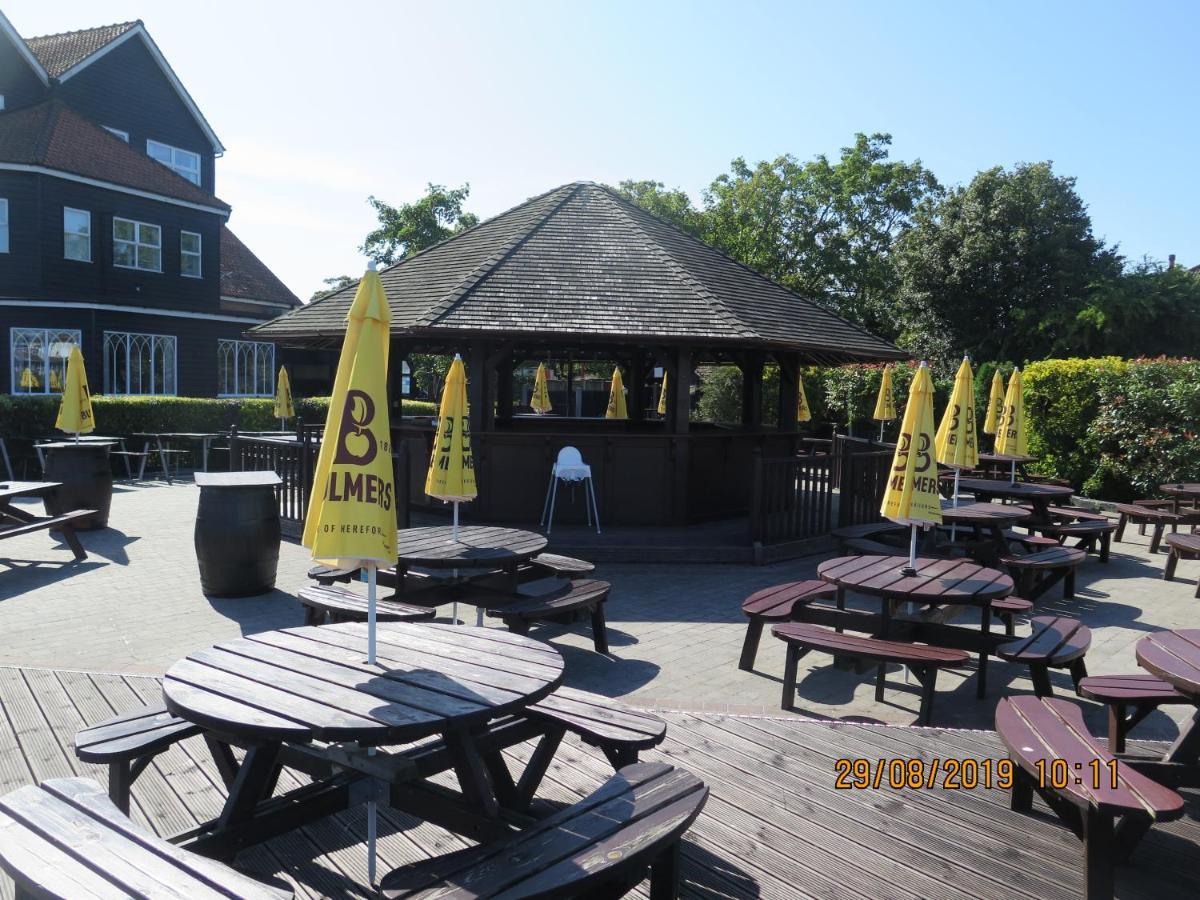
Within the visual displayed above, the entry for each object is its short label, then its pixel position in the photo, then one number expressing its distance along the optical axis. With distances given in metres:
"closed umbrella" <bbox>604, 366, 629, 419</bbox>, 18.91
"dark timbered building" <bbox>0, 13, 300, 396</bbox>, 21.94
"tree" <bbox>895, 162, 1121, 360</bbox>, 25.66
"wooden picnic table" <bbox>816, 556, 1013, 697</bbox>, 5.61
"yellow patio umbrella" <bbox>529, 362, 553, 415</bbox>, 18.39
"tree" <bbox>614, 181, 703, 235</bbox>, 37.03
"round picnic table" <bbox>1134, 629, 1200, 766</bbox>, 3.78
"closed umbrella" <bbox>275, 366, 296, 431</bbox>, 19.11
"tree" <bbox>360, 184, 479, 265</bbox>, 35.88
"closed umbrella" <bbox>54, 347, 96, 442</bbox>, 12.70
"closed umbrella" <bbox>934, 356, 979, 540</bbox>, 8.38
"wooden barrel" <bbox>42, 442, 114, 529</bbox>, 11.48
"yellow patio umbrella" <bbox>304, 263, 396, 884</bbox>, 3.28
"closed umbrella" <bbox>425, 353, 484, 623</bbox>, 7.31
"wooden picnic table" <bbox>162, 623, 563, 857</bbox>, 2.88
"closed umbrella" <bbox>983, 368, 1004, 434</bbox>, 13.47
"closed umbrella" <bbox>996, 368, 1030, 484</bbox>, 11.04
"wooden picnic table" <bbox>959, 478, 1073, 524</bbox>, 10.30
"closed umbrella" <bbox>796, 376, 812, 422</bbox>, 16.98
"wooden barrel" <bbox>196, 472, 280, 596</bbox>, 8.01
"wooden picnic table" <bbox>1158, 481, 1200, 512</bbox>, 12.32
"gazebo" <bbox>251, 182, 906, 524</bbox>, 11.56
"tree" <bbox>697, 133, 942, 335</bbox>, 36.25
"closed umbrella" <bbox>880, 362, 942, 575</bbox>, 6.01
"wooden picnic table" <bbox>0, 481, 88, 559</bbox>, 9.11
